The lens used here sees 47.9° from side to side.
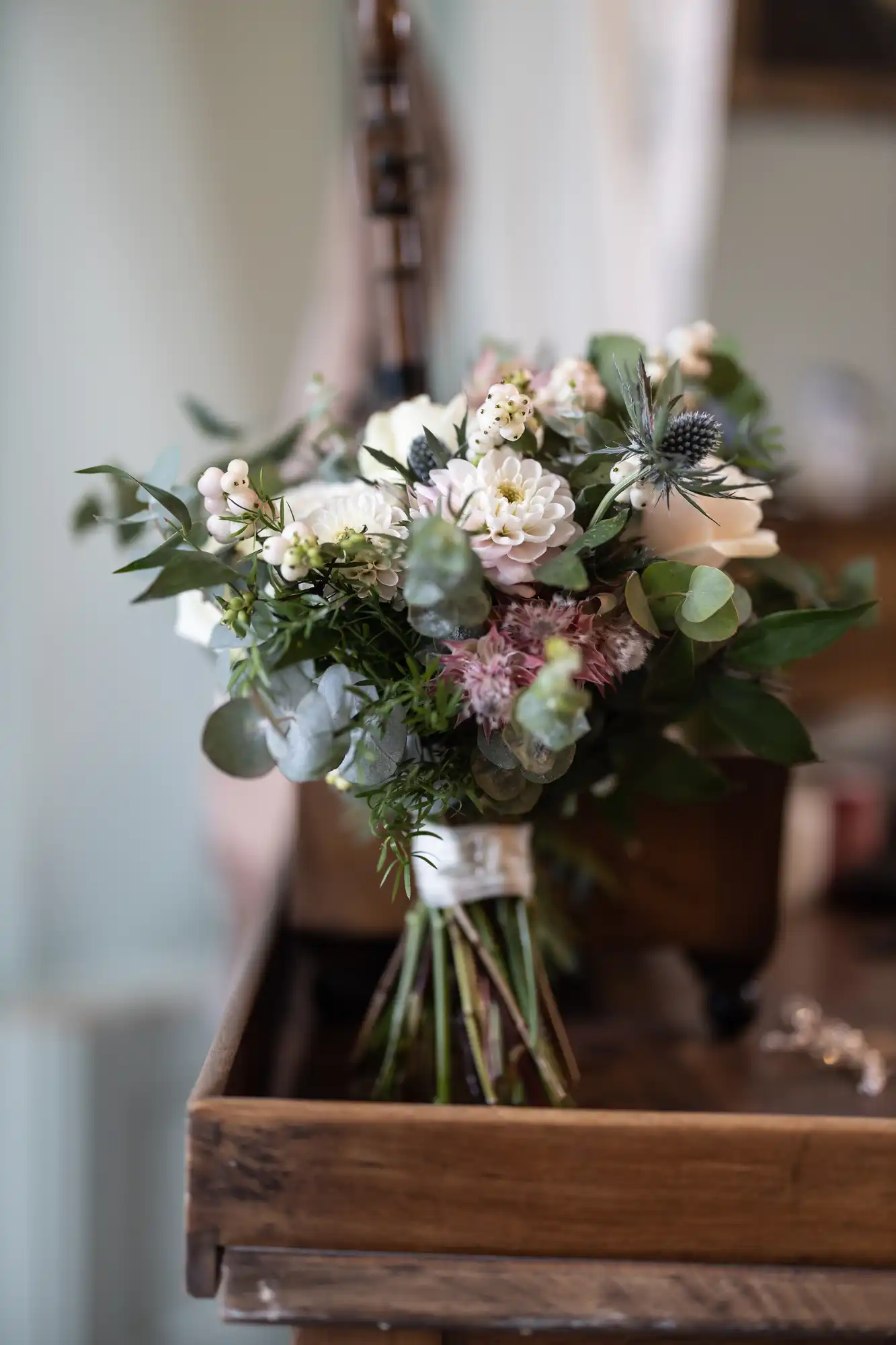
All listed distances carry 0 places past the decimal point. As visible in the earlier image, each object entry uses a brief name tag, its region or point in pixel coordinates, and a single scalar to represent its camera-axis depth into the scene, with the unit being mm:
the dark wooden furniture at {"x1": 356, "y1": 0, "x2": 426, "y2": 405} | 639
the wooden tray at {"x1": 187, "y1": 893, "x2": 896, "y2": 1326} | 435
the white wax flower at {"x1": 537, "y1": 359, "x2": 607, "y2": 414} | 481
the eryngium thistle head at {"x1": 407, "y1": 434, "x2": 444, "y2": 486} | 464
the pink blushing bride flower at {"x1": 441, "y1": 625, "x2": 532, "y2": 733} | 383
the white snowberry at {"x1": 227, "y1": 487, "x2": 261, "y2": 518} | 411
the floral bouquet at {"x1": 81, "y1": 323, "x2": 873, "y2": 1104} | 397
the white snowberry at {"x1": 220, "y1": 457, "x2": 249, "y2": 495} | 409
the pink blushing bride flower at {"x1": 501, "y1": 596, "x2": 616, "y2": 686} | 399
